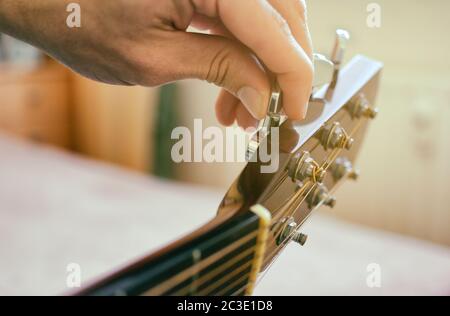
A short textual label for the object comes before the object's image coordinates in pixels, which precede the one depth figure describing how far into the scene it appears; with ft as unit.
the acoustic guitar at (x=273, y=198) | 1.35
